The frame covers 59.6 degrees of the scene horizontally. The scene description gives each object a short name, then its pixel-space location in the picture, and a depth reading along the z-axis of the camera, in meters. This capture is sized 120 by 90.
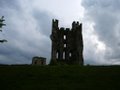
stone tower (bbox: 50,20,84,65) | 30.13
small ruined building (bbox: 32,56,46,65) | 27.07
